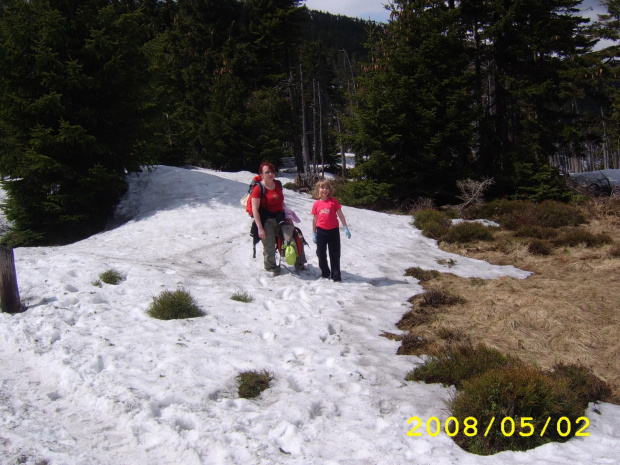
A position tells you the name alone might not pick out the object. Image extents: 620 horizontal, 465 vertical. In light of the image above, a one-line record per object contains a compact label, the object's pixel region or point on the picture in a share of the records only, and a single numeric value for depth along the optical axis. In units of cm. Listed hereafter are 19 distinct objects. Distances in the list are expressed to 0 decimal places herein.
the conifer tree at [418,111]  1820
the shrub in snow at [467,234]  1254
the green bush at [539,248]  1098
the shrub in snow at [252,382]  425
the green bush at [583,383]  421
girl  805
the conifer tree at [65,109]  1088
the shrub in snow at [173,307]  598
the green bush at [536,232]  1235
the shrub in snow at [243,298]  689
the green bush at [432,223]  1305
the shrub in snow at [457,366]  454
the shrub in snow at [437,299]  723
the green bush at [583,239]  1137
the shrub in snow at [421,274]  898
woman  784
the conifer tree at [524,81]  1930
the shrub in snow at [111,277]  693
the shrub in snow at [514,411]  353
